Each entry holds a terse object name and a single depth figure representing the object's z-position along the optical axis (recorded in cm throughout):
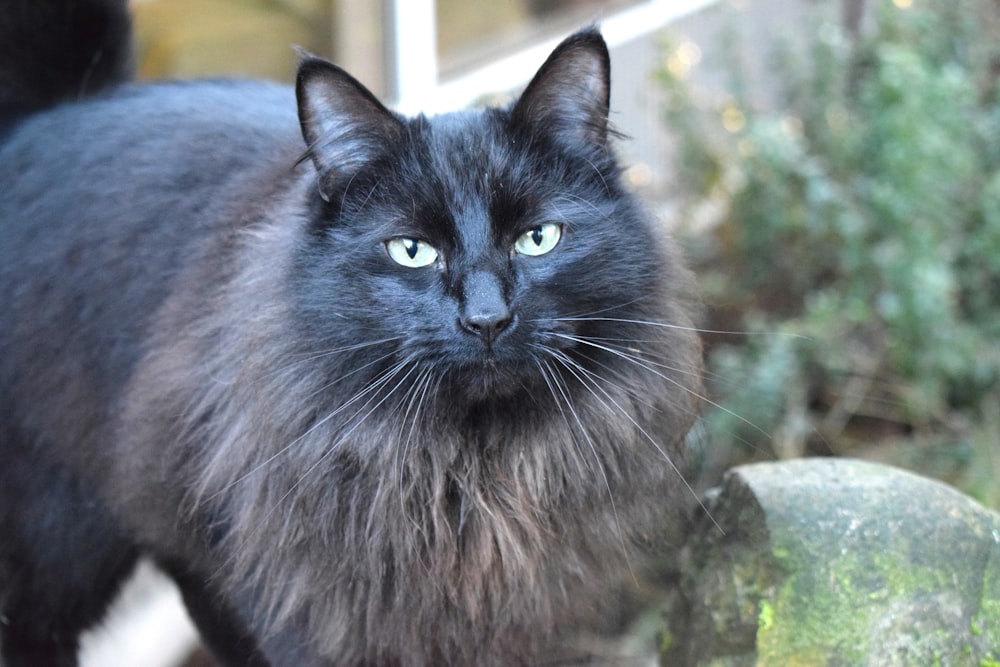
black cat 66
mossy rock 70
